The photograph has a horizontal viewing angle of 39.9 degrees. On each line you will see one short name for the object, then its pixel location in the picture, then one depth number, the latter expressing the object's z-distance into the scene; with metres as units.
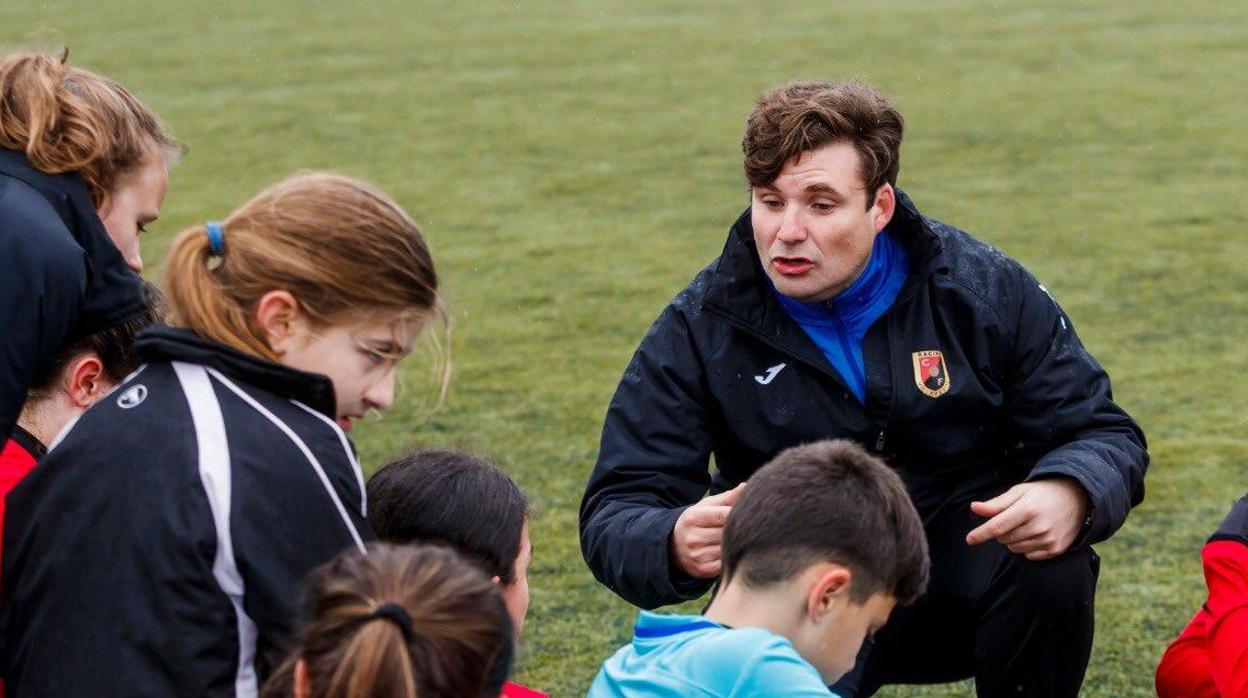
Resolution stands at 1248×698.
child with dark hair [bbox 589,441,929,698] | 2.45
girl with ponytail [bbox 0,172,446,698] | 2.34
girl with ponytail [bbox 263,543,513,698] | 1.97
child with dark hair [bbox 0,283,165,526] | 3.20
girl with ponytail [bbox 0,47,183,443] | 2.99
